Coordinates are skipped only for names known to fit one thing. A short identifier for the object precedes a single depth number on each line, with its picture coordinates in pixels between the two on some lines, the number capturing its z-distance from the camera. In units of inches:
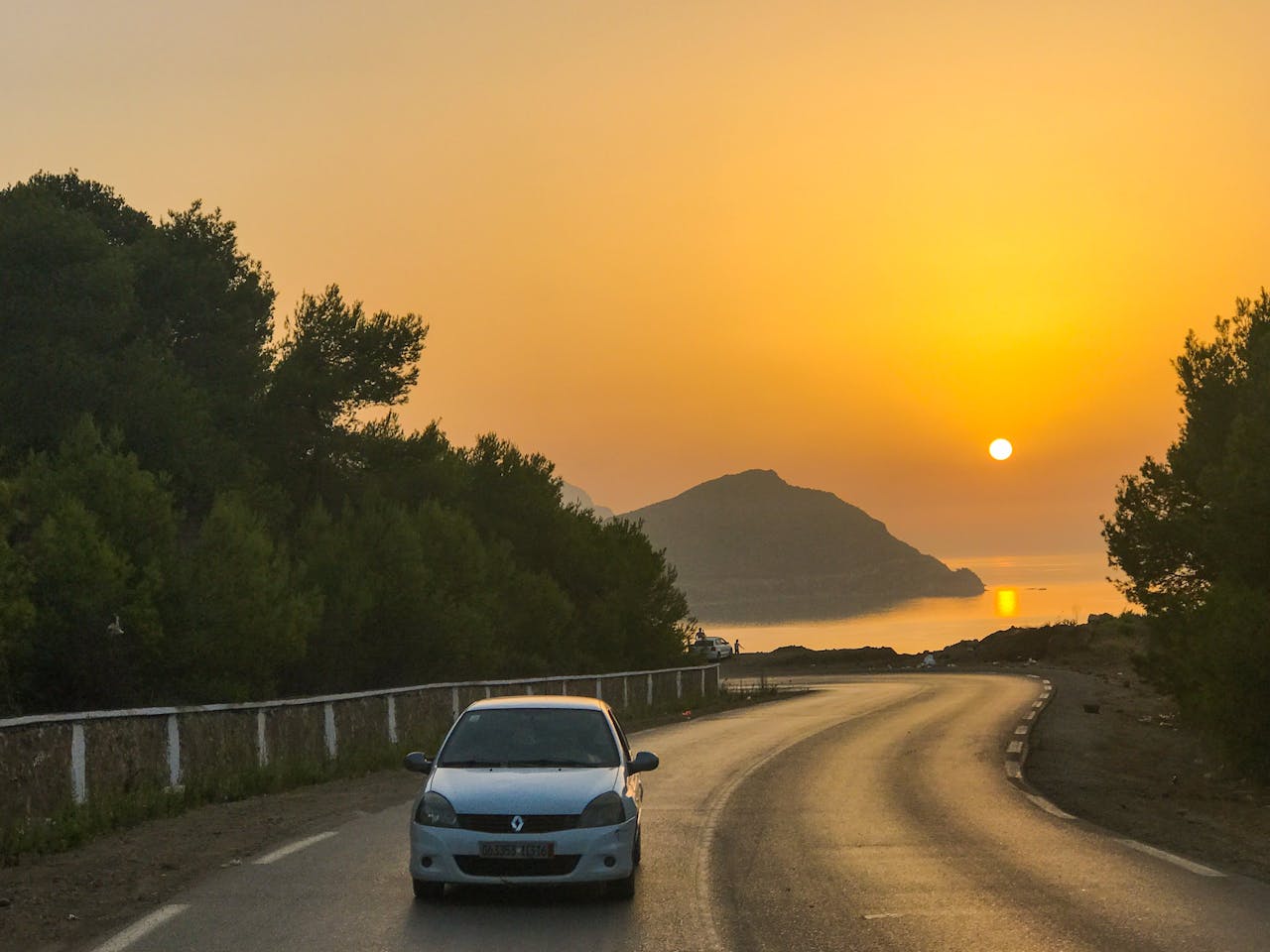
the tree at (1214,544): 1013.2
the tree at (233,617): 1423.5
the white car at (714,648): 4209.2
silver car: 420.8
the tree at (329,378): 2138.3
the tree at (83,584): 1300.4
